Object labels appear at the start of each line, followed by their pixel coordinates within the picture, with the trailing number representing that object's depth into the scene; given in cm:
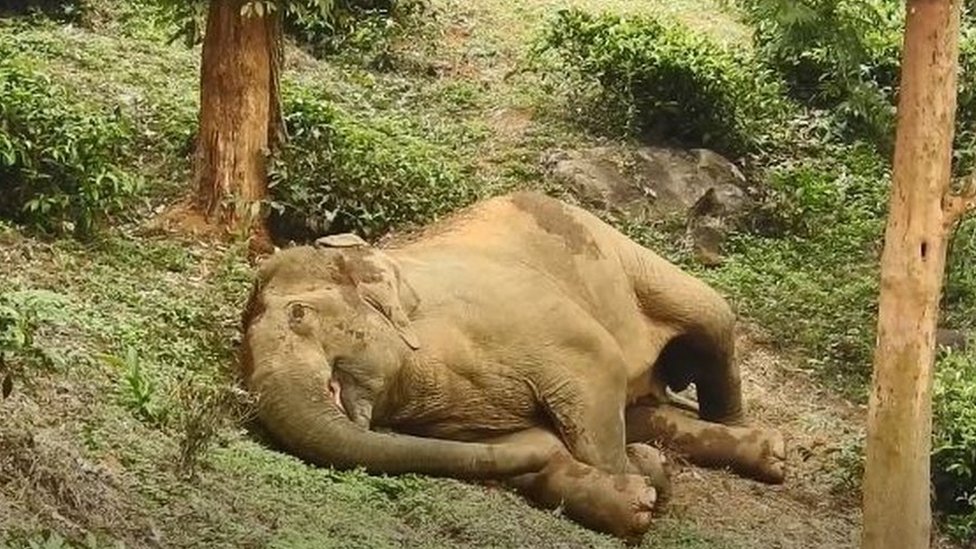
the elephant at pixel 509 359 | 1373
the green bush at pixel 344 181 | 1970
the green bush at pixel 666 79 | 2569
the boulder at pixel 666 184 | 2422
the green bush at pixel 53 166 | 1708
